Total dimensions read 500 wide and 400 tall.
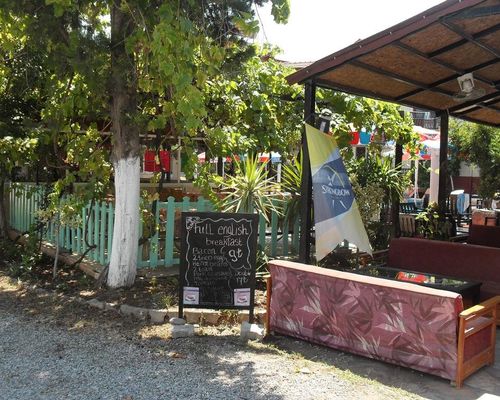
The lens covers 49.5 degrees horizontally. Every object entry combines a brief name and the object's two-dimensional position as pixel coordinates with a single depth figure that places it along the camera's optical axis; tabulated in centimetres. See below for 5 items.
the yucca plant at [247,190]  769
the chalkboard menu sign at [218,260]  568
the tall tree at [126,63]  544
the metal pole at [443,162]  946
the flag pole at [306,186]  632
